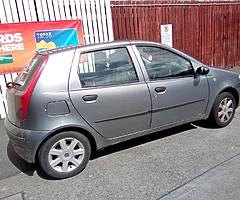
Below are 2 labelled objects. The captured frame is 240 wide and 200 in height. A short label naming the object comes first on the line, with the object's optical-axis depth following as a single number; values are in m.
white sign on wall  7.33
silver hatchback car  3.16
